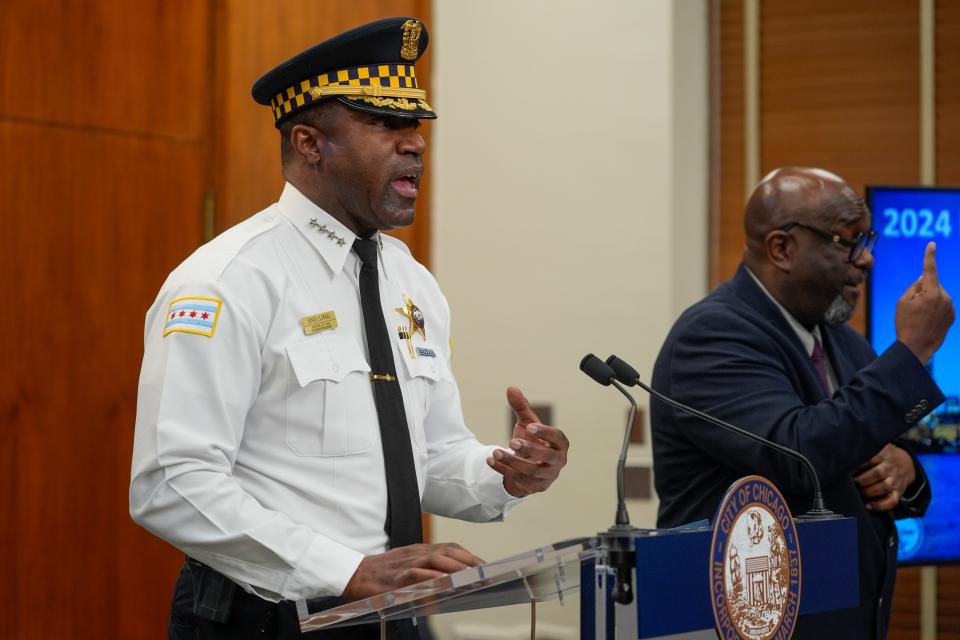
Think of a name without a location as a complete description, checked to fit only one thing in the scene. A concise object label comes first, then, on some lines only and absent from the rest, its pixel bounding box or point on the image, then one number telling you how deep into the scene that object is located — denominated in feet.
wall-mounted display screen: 26.90
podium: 21.52
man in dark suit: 24.12
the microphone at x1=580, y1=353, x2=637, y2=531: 22.29
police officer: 22.38
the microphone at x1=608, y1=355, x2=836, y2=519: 22.22
